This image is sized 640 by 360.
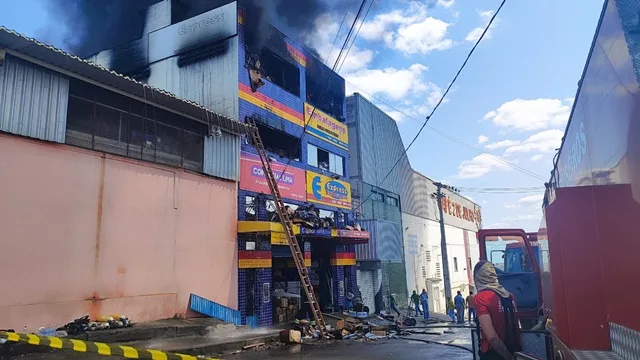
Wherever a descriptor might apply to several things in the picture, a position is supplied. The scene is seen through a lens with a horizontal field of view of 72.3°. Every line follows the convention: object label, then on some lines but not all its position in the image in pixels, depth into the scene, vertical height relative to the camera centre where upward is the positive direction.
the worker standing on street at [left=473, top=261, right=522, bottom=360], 4.18 -0.61
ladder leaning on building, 13.79 +1.22
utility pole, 23.47 -0.48
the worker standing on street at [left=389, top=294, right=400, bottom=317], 22.58 -2.43
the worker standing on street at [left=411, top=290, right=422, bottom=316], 23.93 -2.25
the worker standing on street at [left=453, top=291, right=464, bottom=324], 21.31 -2.37
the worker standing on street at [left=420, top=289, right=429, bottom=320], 22.86 -2.40
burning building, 15.17 +5.65
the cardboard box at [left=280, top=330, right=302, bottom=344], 12.35 -2.13
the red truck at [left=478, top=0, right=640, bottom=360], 2.32 +0.25
